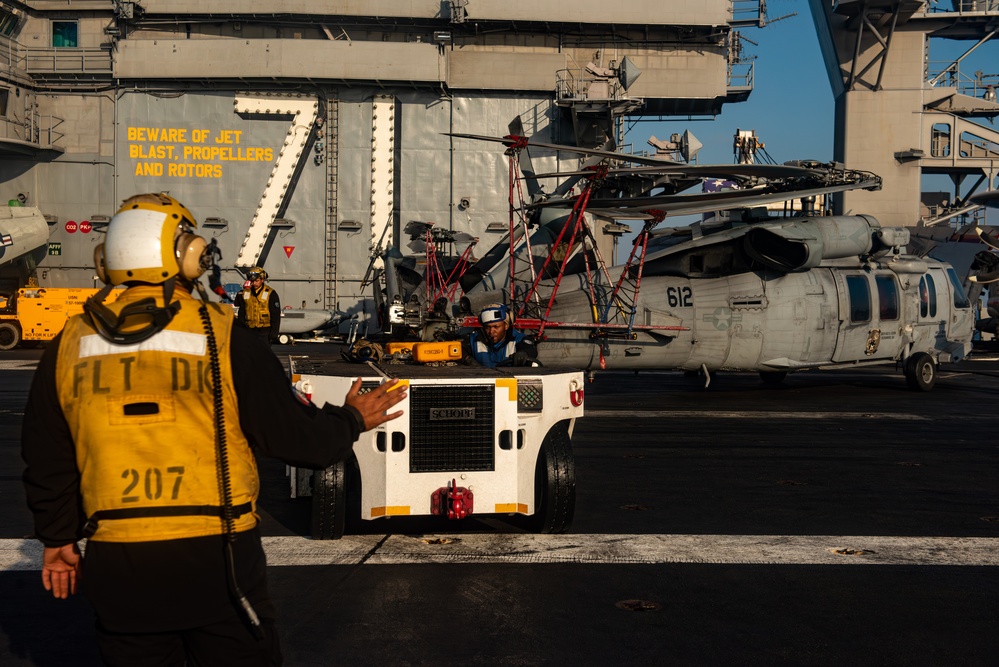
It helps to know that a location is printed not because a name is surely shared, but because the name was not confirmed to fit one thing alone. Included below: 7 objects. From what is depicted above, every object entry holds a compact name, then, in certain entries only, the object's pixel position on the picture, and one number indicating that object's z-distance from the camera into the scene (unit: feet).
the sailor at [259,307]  48.93
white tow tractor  23.24
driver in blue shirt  32.50
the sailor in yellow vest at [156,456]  10.33
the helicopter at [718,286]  53.83
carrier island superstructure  128.16
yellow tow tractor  103.86
